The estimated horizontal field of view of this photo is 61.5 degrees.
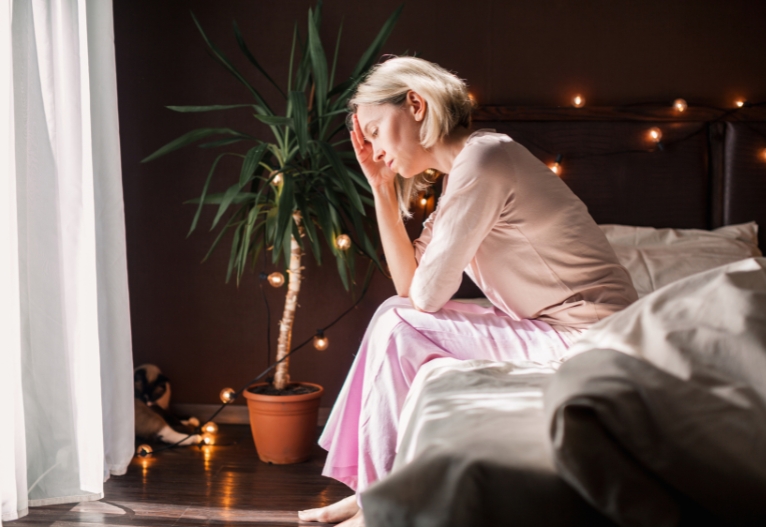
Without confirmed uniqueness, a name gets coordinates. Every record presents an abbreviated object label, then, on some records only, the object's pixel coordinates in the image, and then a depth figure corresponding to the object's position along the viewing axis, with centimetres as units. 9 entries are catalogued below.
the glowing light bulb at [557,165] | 271
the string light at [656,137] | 270
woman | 154
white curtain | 169
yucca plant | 227
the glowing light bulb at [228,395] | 254
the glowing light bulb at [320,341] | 261
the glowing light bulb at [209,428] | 256
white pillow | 232
